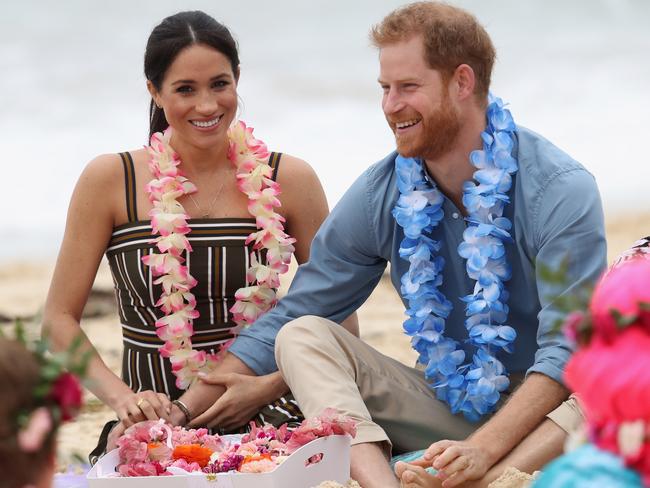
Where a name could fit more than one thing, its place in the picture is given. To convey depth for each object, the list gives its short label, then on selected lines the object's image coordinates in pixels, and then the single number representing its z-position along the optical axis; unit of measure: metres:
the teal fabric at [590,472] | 2.55
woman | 7.77
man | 6.71
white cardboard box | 5.88
